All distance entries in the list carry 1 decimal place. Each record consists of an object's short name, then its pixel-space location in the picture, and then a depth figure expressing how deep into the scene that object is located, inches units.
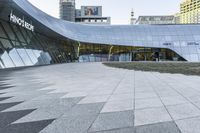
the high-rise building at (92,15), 3095.7
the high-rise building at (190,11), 3501.8
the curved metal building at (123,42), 1184.0
